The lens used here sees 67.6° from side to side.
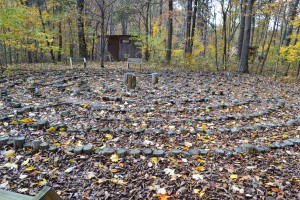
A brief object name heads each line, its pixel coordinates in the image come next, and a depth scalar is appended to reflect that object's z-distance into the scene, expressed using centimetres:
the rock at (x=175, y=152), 325
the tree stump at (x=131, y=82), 782
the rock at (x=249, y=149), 335
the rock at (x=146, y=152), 322
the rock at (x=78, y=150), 322
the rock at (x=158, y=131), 402
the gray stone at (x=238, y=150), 334
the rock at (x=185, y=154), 324
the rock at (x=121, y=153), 318
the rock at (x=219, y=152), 328
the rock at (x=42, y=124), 405
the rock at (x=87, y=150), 323
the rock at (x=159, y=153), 321
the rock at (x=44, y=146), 330
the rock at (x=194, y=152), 328
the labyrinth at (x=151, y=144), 256
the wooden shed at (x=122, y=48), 1998
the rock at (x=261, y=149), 337
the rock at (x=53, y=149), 326
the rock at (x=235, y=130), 412
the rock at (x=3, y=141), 338
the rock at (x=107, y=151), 322
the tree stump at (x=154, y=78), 884
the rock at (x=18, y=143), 333
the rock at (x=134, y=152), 322
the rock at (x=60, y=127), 402
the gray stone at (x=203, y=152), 328
